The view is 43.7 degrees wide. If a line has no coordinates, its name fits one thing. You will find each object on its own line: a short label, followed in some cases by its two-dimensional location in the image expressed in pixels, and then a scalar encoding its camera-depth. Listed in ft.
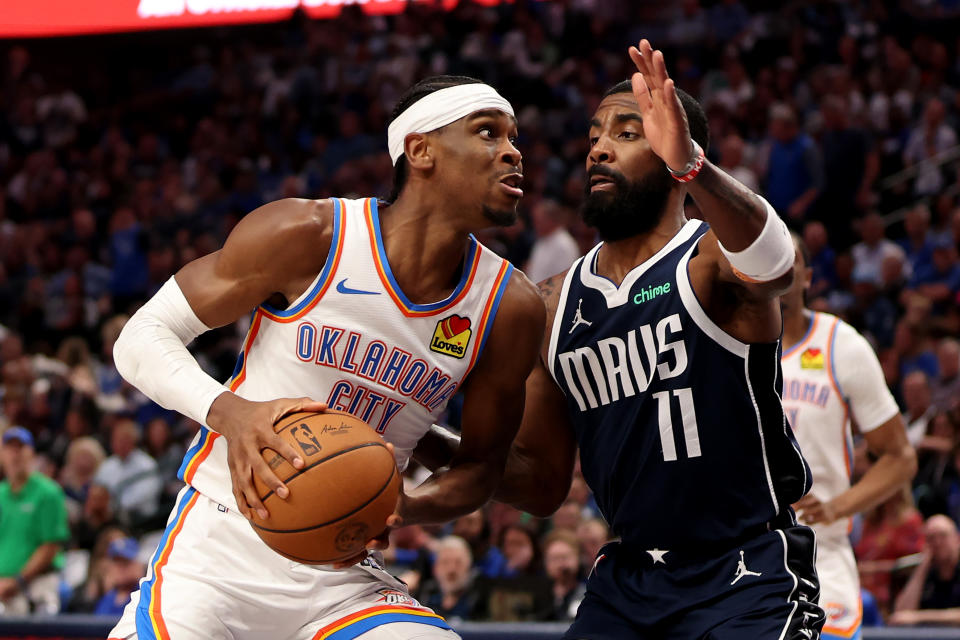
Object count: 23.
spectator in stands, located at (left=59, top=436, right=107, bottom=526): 34.09
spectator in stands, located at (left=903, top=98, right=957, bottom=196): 35.12
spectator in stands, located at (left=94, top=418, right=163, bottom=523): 32.32
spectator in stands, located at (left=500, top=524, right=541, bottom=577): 25.20
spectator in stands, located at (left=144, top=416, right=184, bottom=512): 33.65
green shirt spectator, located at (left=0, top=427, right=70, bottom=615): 30.60
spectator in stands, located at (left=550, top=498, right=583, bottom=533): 26.17
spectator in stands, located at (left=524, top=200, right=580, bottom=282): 32.32
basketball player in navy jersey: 10.95
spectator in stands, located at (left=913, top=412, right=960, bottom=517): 24.62
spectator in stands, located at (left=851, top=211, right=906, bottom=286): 32.58
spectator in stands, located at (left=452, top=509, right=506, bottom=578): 25.84
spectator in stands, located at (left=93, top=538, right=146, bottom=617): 27.84
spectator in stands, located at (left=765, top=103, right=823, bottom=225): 35.88
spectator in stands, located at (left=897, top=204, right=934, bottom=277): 32.31
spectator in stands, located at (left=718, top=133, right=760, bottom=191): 35.42
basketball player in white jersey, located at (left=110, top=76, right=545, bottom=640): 10.97
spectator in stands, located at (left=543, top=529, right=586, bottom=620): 23.97
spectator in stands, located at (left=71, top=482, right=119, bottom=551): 32.24
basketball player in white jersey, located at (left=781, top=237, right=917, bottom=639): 18.33
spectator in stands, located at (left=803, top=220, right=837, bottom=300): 33.14
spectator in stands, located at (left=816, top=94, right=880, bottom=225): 35.53
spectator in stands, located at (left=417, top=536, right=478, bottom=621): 24.72
